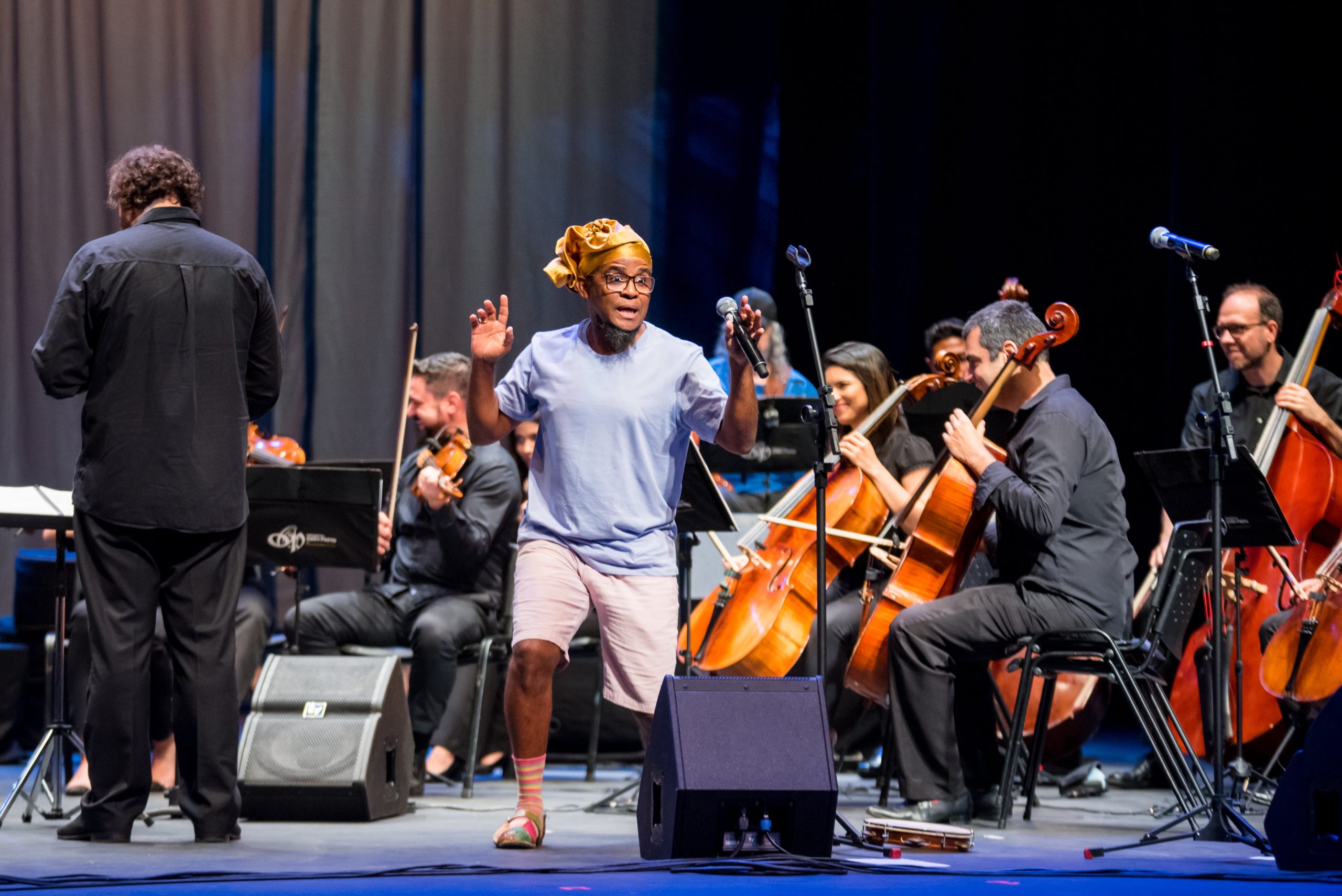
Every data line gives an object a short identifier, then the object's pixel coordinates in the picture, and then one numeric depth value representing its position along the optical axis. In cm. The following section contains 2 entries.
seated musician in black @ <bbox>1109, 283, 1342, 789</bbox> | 1091
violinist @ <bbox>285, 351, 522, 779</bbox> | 1114
